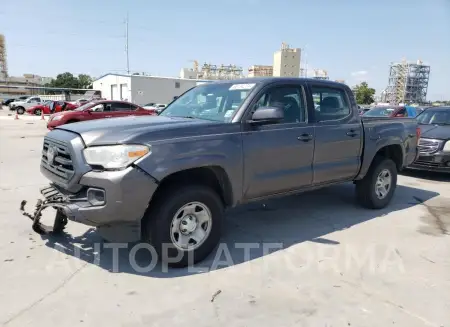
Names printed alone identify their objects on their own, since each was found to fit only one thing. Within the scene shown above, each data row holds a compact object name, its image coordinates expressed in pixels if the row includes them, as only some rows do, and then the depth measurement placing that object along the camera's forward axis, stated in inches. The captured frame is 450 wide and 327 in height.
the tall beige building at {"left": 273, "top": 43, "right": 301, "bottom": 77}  3922.2
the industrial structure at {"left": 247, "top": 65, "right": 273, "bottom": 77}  4248.3
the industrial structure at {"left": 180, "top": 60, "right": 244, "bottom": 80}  4094.5
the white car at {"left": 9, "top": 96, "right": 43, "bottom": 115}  1487.2
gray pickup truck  126.8
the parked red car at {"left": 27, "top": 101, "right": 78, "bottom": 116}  1329.7
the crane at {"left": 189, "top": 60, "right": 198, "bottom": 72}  5111.7
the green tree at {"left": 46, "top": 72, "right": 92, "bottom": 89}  4203.2
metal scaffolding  4185.5
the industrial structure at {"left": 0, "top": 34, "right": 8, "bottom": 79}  4938.0
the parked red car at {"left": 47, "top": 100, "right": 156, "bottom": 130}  631.0
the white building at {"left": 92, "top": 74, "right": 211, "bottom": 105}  2015.3
